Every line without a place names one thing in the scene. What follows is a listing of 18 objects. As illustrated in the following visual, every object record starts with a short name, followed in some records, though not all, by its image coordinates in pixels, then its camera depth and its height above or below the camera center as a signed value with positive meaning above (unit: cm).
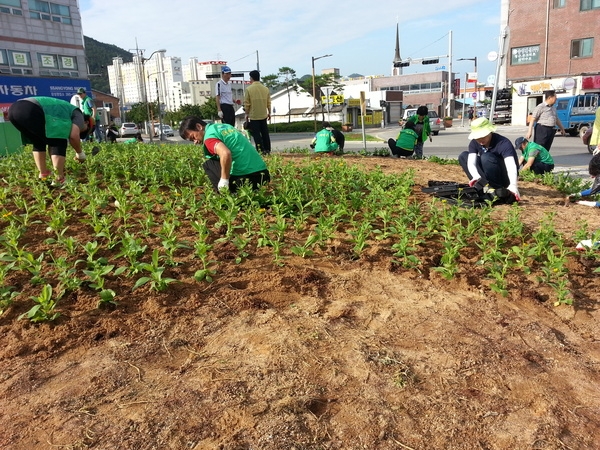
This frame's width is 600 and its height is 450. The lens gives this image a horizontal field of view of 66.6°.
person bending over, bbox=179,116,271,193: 452 -27
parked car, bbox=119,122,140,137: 3831 +48
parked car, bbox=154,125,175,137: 5078 +8
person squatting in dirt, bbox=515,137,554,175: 730 -69
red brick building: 3509 +496
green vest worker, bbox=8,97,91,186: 507 +13
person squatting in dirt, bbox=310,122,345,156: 915 -37
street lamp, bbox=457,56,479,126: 4466 +401
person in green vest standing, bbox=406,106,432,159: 936 -11
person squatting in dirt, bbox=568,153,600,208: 554 -96
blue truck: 2141 +0
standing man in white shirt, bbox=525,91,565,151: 819 -15
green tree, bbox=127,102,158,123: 7512 +352
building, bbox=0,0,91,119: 3262 +710
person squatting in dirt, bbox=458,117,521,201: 510 -51
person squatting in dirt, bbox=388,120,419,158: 953 -45
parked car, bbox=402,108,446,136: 2837 -30
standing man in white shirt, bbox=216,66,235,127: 922 +66
